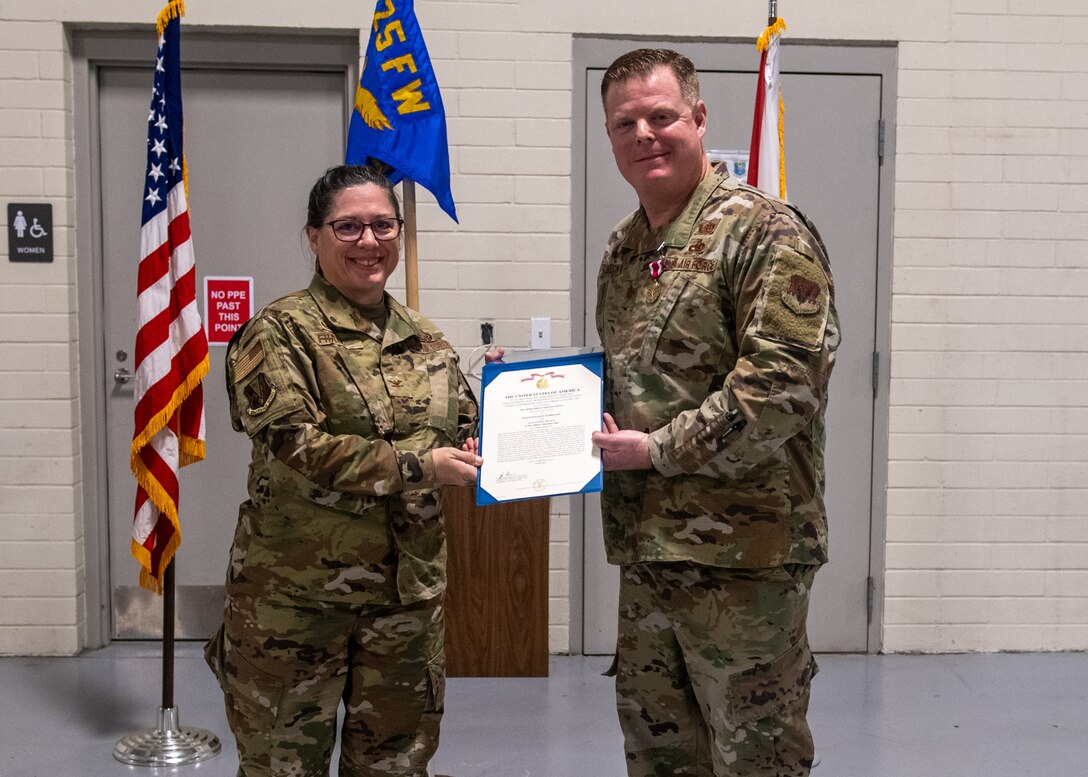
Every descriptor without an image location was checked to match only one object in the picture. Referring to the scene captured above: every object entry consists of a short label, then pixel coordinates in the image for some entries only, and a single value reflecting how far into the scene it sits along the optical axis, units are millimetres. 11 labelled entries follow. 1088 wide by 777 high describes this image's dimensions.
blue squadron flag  2875
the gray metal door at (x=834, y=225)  3967
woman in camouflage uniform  2102
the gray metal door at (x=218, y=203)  4000
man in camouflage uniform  1956
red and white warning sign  4031
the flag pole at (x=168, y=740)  3113
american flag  3174
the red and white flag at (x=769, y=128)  3281
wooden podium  3719
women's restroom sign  3828
